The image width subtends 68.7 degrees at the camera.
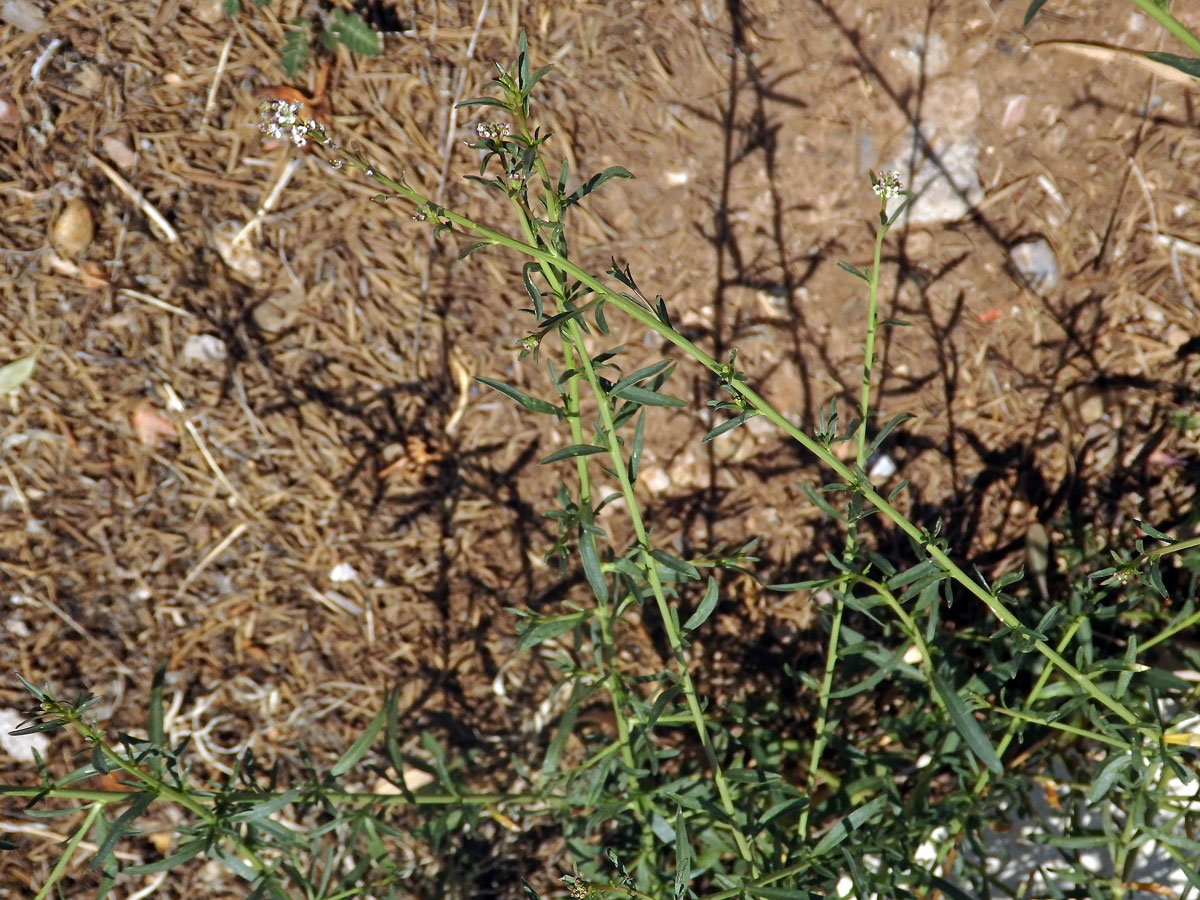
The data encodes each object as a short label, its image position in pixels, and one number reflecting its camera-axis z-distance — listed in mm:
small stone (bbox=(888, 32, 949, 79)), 2852
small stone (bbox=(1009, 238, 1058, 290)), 2850
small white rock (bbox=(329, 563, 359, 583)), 2809
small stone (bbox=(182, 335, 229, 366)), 2811
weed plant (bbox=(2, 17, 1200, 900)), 1553
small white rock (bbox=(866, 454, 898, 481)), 2809
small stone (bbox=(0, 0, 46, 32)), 2787
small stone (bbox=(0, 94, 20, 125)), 2783
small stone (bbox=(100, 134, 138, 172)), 2818
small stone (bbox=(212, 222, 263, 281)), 2842
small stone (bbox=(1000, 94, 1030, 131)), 2848
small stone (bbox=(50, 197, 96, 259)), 2797
